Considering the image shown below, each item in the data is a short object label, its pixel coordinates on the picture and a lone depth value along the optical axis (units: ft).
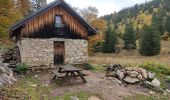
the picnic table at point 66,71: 21.77
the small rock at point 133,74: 26.27
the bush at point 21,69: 26.81
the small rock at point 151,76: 26.48
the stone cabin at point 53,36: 28.22
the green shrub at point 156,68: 33.23
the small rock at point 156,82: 25.39
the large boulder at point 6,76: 19.25
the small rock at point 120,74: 26.25
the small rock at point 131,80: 25.45
